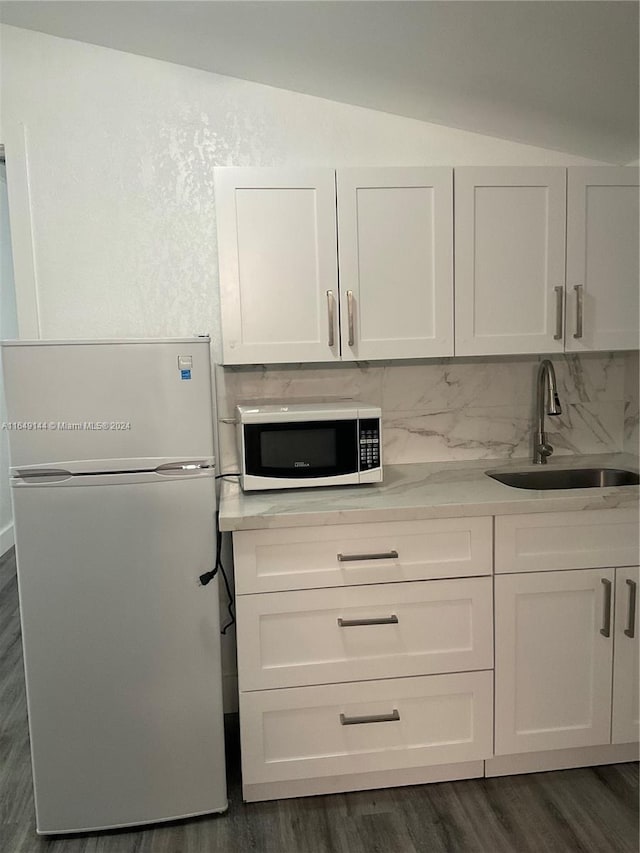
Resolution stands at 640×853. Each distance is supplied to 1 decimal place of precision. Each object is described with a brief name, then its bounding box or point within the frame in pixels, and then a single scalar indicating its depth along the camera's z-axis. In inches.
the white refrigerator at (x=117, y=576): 73.6
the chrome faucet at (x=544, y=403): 99.7
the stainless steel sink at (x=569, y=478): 101.8
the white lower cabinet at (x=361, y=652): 80.5
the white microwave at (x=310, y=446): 85.4
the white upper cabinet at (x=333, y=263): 87.2
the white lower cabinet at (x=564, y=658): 85.0
